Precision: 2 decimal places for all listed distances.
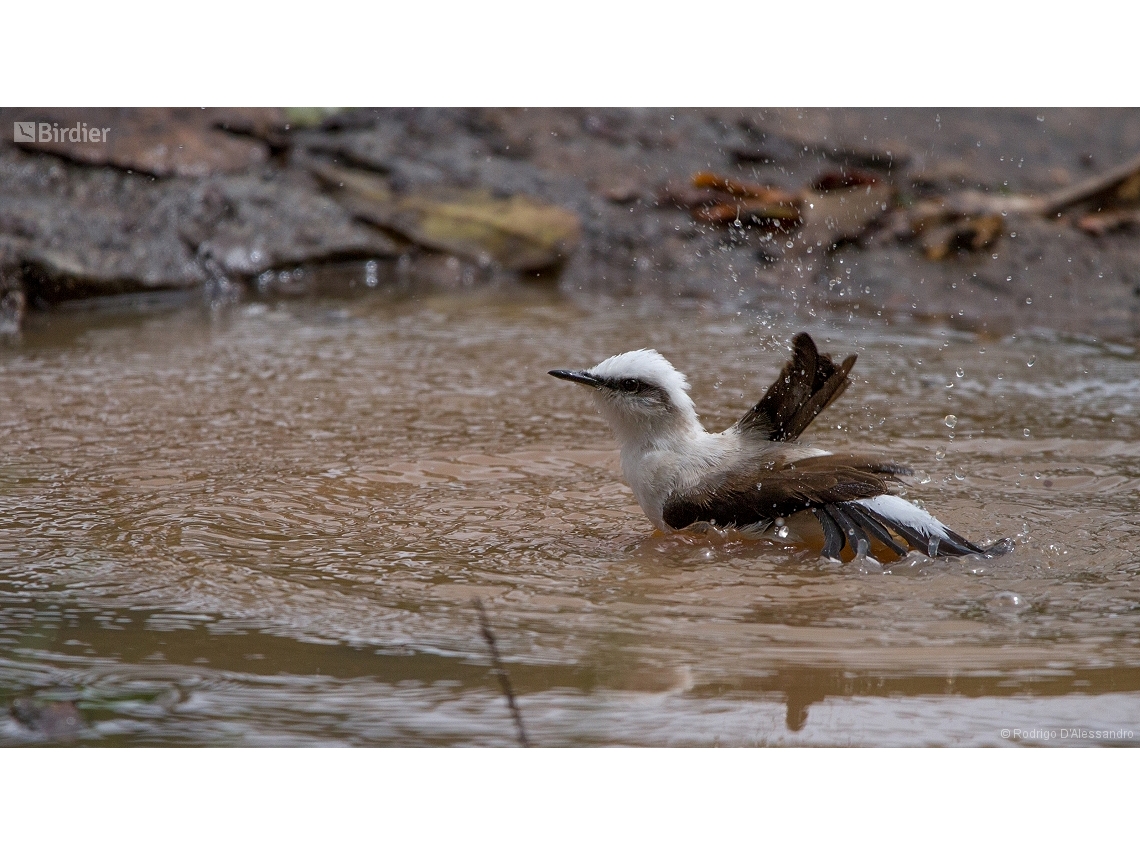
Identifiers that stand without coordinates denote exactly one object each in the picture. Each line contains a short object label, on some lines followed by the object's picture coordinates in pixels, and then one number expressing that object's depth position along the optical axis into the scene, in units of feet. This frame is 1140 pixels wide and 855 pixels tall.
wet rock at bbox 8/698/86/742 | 19.31
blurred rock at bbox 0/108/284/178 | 54.13
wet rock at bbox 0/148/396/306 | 50.85
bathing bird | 26.09
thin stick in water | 19.24
